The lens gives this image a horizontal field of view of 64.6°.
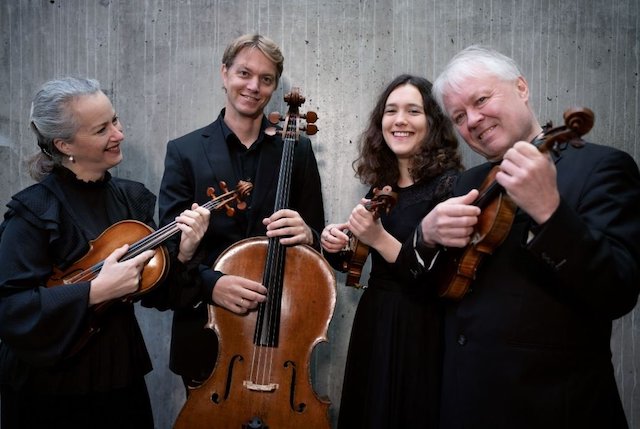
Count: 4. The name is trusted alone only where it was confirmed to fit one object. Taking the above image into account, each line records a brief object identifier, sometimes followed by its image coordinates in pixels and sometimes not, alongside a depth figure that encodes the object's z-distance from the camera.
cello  1.56
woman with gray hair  1.52
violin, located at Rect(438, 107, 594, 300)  1.02
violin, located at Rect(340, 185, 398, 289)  1.55
